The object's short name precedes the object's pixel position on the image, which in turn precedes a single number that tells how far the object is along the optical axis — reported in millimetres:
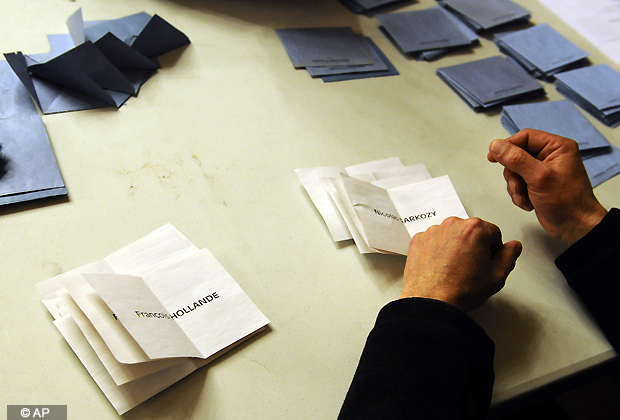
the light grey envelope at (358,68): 1114
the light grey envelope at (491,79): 1114
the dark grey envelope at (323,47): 1141
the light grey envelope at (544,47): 1231
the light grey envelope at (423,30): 1238
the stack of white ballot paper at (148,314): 550
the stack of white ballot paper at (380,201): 750
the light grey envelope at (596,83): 1128
